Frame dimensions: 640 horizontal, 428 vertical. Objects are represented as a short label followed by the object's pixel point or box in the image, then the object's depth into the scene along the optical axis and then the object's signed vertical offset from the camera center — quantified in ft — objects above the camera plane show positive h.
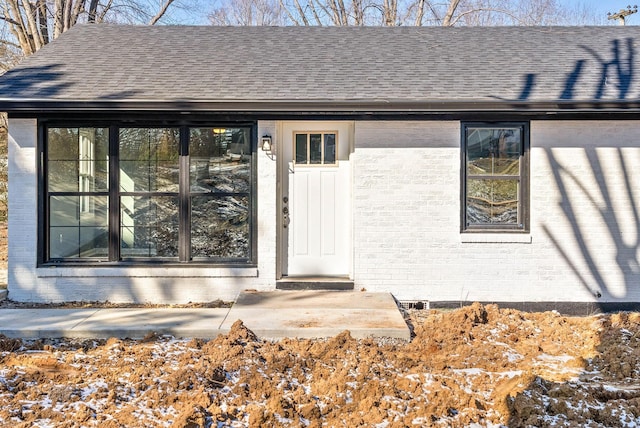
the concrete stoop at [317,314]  17.51 -3.89
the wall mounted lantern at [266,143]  22.67 +2.95
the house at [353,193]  22.57 +0.77
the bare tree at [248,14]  76.07 +29.52
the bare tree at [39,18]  49.95 +19.25
